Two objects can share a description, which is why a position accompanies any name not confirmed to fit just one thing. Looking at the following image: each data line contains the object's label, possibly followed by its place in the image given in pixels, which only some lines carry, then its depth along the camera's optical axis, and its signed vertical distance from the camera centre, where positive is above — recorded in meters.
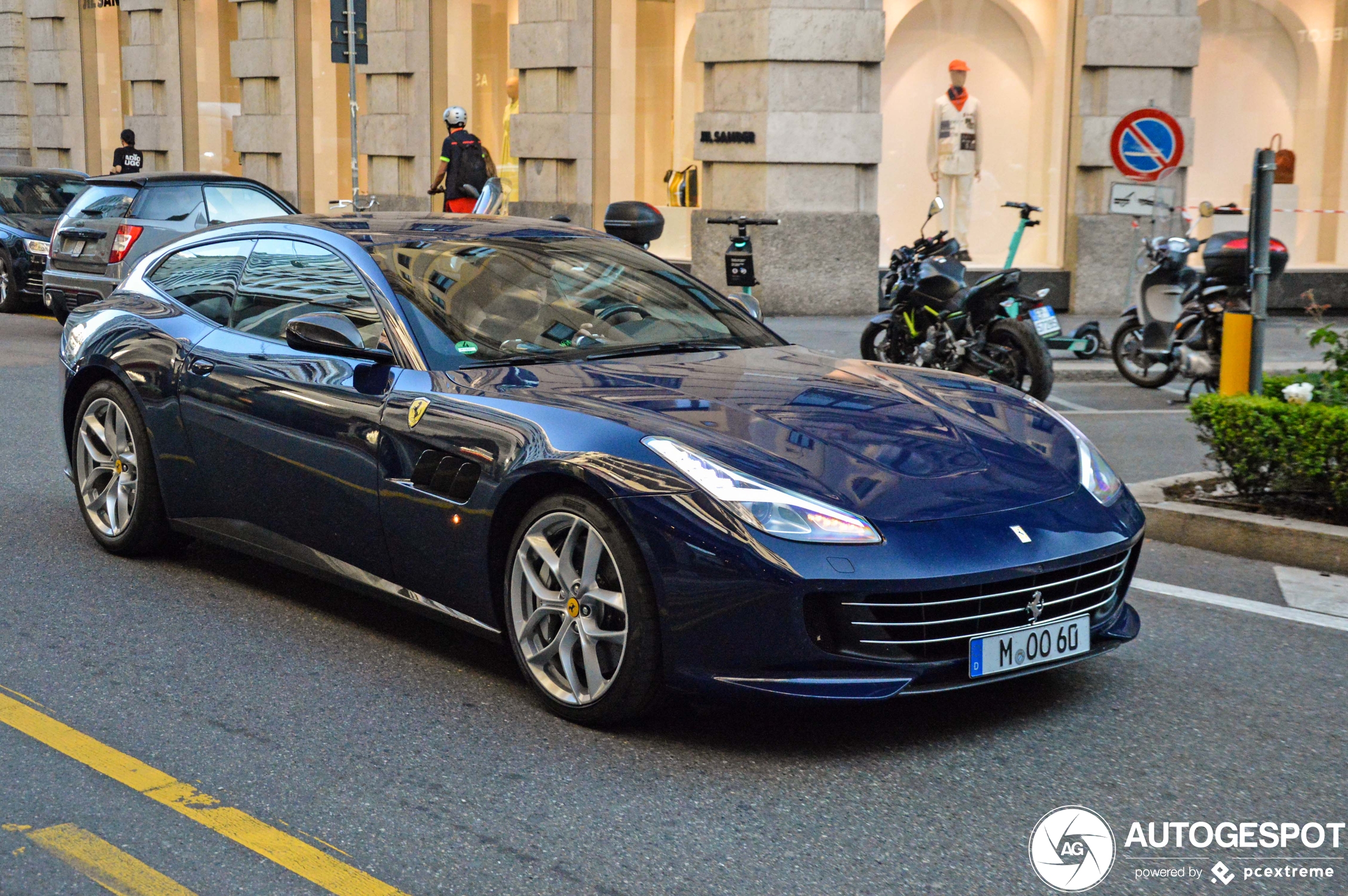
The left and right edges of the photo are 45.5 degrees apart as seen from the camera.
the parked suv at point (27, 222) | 18.19 +0.11
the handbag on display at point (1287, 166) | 18.19 +0.86
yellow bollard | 7.57 -0.52
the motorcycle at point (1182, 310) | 11.28 -0.51
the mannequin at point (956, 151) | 17.80 +0.98
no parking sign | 13.20 +0.80
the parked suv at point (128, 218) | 14.72 +0.14
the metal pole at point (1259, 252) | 7.17 -0.04
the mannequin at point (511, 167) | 20.14 +0.87
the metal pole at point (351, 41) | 16.25 +1.96
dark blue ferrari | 4.08 -0.67
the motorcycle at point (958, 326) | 11.14 -0.62
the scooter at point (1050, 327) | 11.68 -0.65
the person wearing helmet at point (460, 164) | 16.95 +0.75
